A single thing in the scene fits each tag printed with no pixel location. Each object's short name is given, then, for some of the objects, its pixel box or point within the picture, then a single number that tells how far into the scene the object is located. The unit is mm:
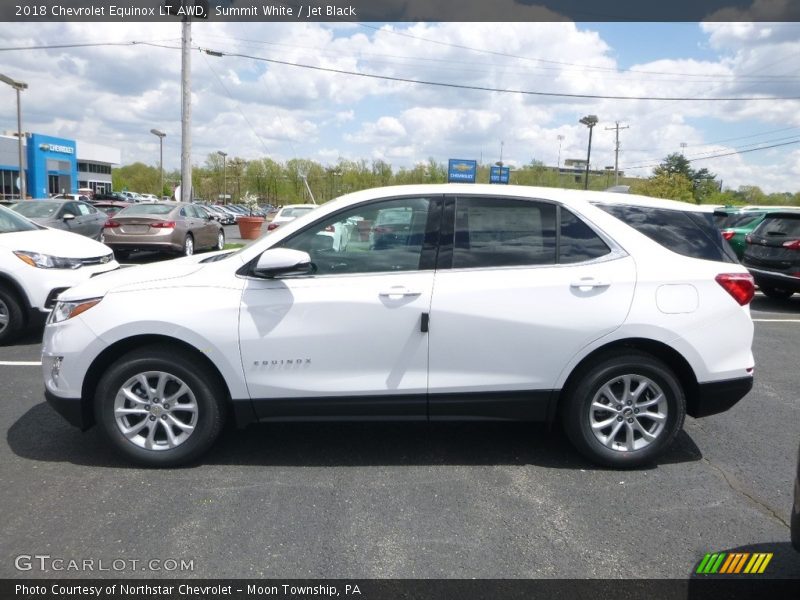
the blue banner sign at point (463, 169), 50219
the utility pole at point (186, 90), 22094
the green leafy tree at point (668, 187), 49444
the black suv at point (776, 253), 10477
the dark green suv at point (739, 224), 15680
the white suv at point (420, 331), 3938
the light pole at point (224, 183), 79188
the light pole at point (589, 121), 44719
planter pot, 24969
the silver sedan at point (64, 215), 13539
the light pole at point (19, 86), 34588
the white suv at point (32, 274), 7000
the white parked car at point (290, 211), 17364
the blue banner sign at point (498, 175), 48062
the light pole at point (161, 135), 49181
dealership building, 56469
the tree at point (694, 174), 64188
